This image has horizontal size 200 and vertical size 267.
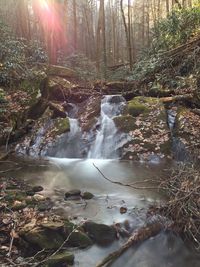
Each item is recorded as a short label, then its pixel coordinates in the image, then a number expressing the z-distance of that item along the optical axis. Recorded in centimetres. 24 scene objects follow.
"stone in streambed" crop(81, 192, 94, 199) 457
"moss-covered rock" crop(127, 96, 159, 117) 819
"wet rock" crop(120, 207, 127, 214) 406
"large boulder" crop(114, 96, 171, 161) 712
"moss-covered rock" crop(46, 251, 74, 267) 287
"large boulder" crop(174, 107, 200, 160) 695
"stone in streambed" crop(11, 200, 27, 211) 381
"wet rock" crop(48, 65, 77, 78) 1067
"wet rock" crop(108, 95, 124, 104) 892
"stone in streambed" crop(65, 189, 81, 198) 461
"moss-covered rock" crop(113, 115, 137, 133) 777
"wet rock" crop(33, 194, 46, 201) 437
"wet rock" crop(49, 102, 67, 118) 857
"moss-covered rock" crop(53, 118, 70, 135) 790
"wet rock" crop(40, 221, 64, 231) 329
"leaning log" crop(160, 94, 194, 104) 813
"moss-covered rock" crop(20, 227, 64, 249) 311
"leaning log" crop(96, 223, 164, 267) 311
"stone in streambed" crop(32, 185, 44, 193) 475
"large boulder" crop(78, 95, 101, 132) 818
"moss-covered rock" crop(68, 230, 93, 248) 327
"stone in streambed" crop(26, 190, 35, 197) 454
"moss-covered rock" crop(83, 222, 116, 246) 342
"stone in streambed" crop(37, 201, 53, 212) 398
